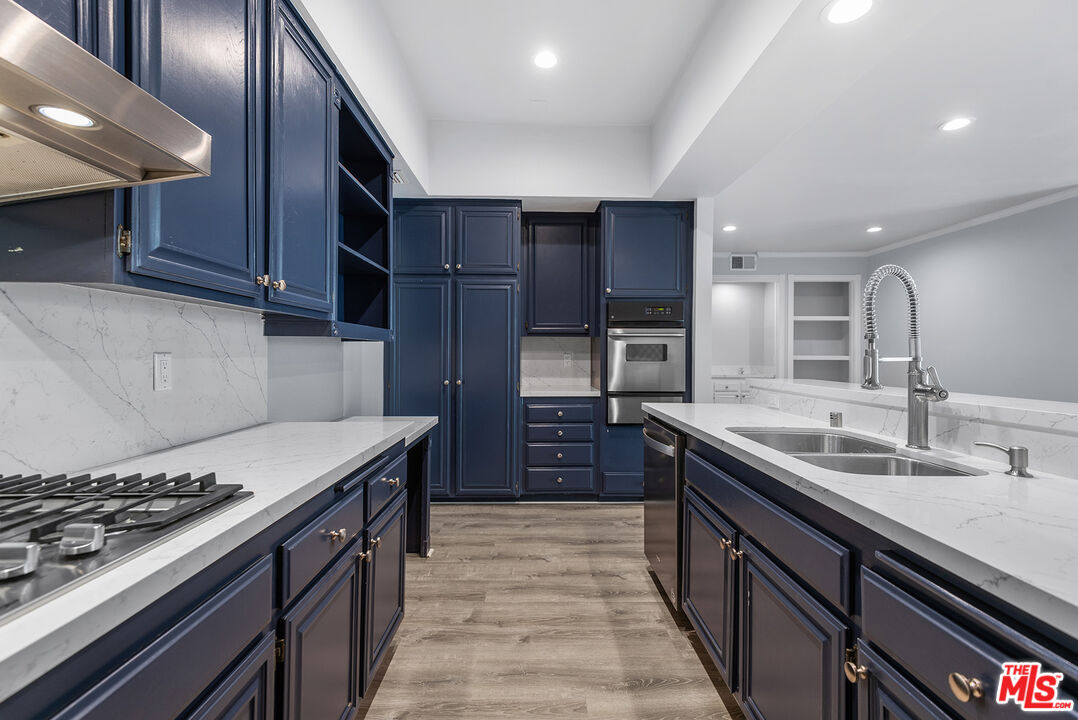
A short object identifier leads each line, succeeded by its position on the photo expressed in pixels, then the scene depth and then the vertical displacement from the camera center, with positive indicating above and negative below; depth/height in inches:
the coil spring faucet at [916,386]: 54.5 -2.9
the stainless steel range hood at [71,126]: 22.2 +14.1
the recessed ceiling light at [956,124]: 115.7 +60.4
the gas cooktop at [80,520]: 22.5 -10.2
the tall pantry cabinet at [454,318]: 141.1 +12.6
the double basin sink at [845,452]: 53.9 -12.5
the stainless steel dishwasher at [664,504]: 78.7 -27.1
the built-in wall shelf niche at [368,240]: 100.6 +26.9
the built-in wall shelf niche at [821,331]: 262.8 +17.1
